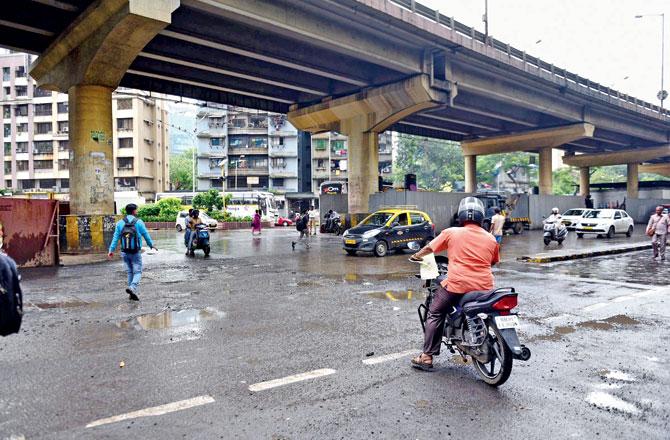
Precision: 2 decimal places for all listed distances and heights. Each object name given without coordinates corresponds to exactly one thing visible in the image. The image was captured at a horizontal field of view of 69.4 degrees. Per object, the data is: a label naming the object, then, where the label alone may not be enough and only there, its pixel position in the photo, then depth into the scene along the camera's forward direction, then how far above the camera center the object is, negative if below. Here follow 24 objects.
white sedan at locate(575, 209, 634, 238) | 25.46 -0.83
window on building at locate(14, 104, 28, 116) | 65.88 +14.41
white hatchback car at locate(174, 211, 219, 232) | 34.28 -0.55
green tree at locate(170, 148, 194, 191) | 81.62 +7.12
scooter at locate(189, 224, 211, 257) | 16.89 -1.00
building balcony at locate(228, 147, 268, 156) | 67.31 +8.54
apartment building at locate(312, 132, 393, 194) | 68.69 +7.75
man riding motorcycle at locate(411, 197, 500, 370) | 4.61 -0.54
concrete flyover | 16.33 +6.68
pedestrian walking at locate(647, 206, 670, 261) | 14.98 -0.69
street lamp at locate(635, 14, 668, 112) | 44.66 +10.54
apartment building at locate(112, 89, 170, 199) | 62.25 +9.29
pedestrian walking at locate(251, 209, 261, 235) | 29.95 -0.73
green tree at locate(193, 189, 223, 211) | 43.03 +1.08
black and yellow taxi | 16.61 -0.76
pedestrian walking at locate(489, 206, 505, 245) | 15.11 -0.47
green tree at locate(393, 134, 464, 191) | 73.31 +7.12
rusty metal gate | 12.82 -0.42
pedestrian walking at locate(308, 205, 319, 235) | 29.65 -0.72
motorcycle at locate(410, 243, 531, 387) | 4.22 -1.14
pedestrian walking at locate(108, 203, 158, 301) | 8.47 -0.51
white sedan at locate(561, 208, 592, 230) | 27.42 -0.53
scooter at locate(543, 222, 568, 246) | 20.55 -1.06
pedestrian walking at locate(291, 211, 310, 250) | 22.69 -0.63
